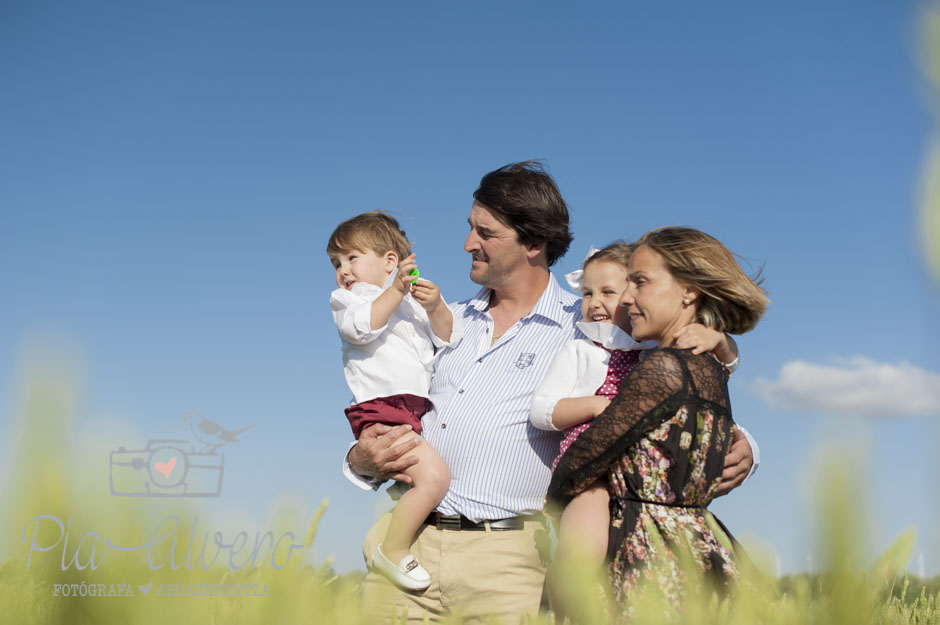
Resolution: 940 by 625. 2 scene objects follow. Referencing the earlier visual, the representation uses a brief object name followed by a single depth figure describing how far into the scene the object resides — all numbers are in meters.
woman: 3.24
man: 4.47
